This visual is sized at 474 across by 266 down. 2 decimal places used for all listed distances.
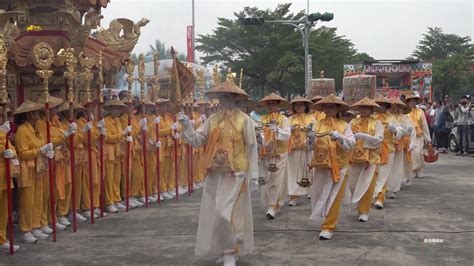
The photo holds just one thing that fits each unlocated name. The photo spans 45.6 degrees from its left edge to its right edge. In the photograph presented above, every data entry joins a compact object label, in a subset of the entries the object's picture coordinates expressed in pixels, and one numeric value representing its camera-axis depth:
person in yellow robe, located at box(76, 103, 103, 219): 9.14
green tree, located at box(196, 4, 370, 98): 35.66
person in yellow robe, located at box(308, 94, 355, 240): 7.71
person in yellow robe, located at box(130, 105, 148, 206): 10.57
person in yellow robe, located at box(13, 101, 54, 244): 7.68
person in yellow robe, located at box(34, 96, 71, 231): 8.25
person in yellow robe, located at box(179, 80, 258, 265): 6.38
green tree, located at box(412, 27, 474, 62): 57.00
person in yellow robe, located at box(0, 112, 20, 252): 7.19
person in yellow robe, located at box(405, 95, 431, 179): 12.43
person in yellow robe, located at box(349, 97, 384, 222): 8.60
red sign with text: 34.83
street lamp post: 21.67
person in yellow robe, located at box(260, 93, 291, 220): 9.23
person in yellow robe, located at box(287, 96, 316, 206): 10.08
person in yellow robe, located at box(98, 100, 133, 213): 9.77
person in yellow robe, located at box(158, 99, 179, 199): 11.38
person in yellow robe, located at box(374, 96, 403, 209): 9.86
